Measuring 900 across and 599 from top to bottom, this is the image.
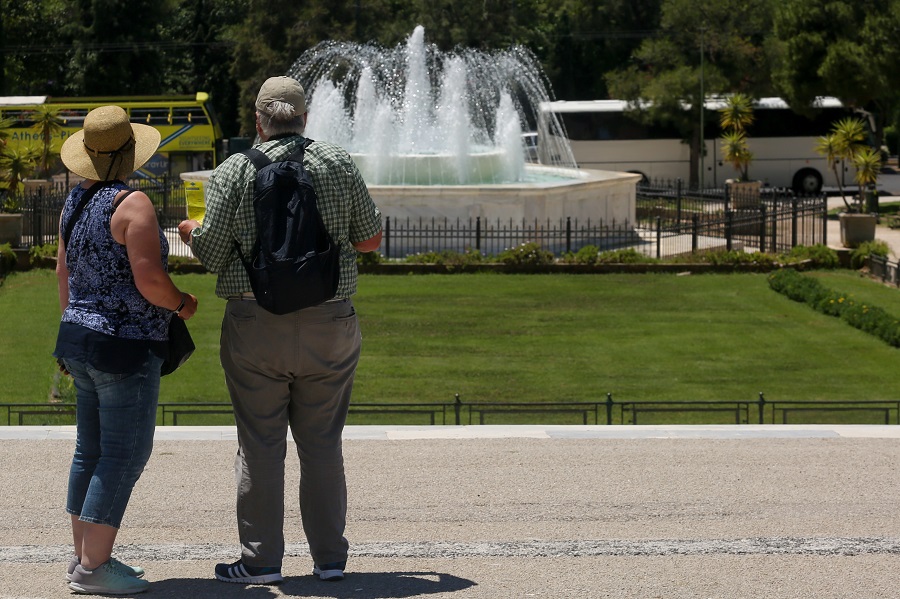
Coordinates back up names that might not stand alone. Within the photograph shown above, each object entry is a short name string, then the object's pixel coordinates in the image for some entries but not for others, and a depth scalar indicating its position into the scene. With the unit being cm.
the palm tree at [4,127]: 2574
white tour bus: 4003
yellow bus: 3891
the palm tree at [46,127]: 3033
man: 458
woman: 455
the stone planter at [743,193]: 2930
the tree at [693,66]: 3950
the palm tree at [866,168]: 2584
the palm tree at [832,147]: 2720
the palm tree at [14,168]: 2506
